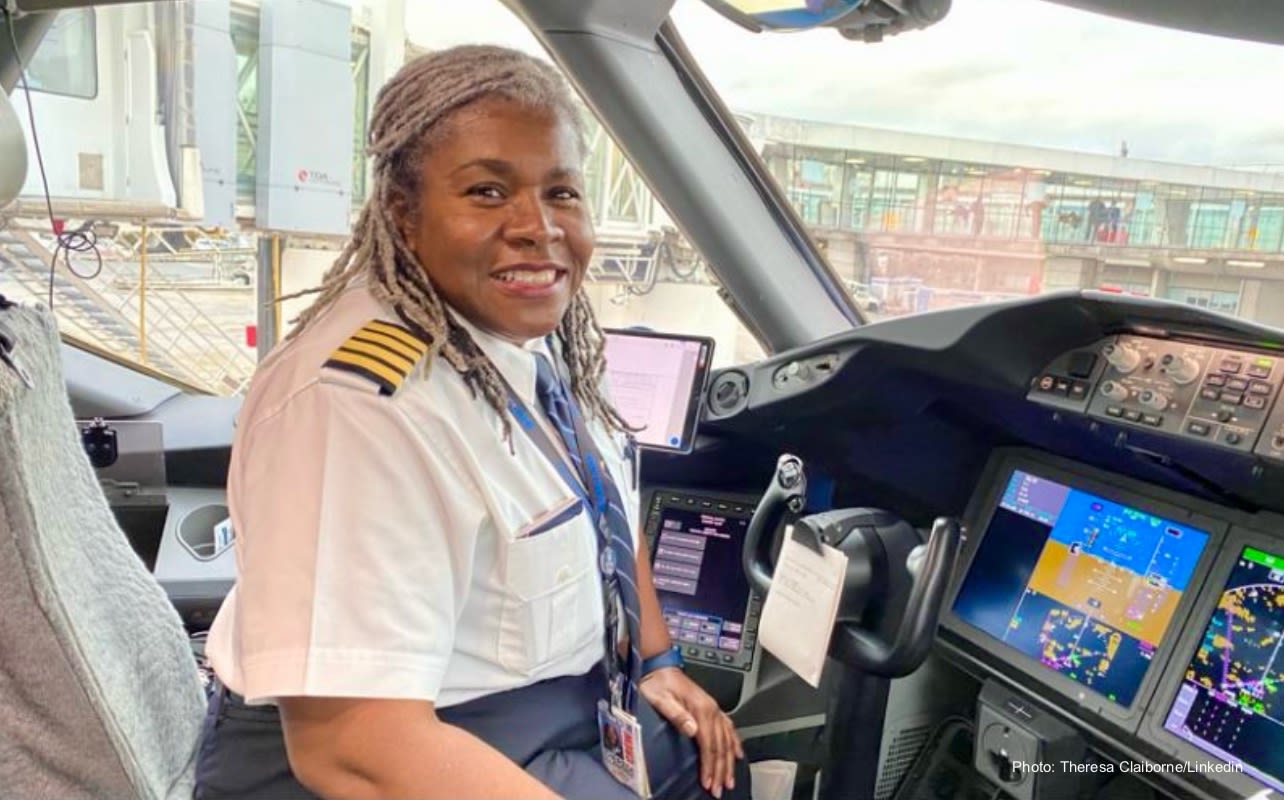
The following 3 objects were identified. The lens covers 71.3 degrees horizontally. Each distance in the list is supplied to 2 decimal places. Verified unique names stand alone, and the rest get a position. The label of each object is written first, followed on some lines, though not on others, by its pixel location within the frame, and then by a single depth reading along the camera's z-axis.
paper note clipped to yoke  1.27
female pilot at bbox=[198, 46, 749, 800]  0.84
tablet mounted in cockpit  1.91
